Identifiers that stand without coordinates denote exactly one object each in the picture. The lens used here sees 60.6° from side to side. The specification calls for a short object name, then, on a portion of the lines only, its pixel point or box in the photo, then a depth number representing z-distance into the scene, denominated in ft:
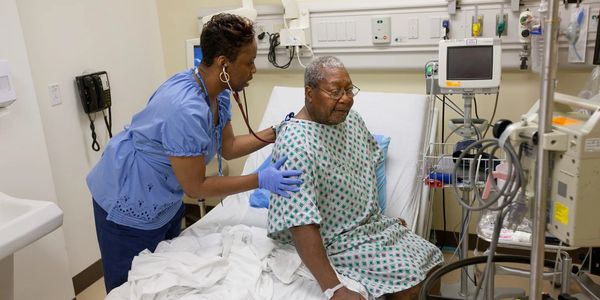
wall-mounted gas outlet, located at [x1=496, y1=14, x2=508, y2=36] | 7.41
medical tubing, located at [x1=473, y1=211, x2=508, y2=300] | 3.51
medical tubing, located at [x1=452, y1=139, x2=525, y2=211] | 3.29
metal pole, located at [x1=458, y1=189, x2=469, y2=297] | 6.35
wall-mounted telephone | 8.24
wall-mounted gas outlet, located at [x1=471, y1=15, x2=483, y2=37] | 7.51
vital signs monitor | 6.29
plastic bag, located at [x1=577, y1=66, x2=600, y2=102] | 6.88
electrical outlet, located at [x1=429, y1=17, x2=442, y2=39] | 7.84
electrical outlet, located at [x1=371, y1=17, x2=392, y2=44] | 8.12
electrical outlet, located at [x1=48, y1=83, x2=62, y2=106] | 7.83
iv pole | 3.01
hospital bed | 4.98
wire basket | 5.92
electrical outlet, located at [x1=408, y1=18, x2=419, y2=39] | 7.98
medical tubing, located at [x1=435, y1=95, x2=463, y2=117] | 8.29
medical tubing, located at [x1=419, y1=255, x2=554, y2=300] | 4.37
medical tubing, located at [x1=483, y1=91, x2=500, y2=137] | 7.77
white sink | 5.43
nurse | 5.17
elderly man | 5.09
